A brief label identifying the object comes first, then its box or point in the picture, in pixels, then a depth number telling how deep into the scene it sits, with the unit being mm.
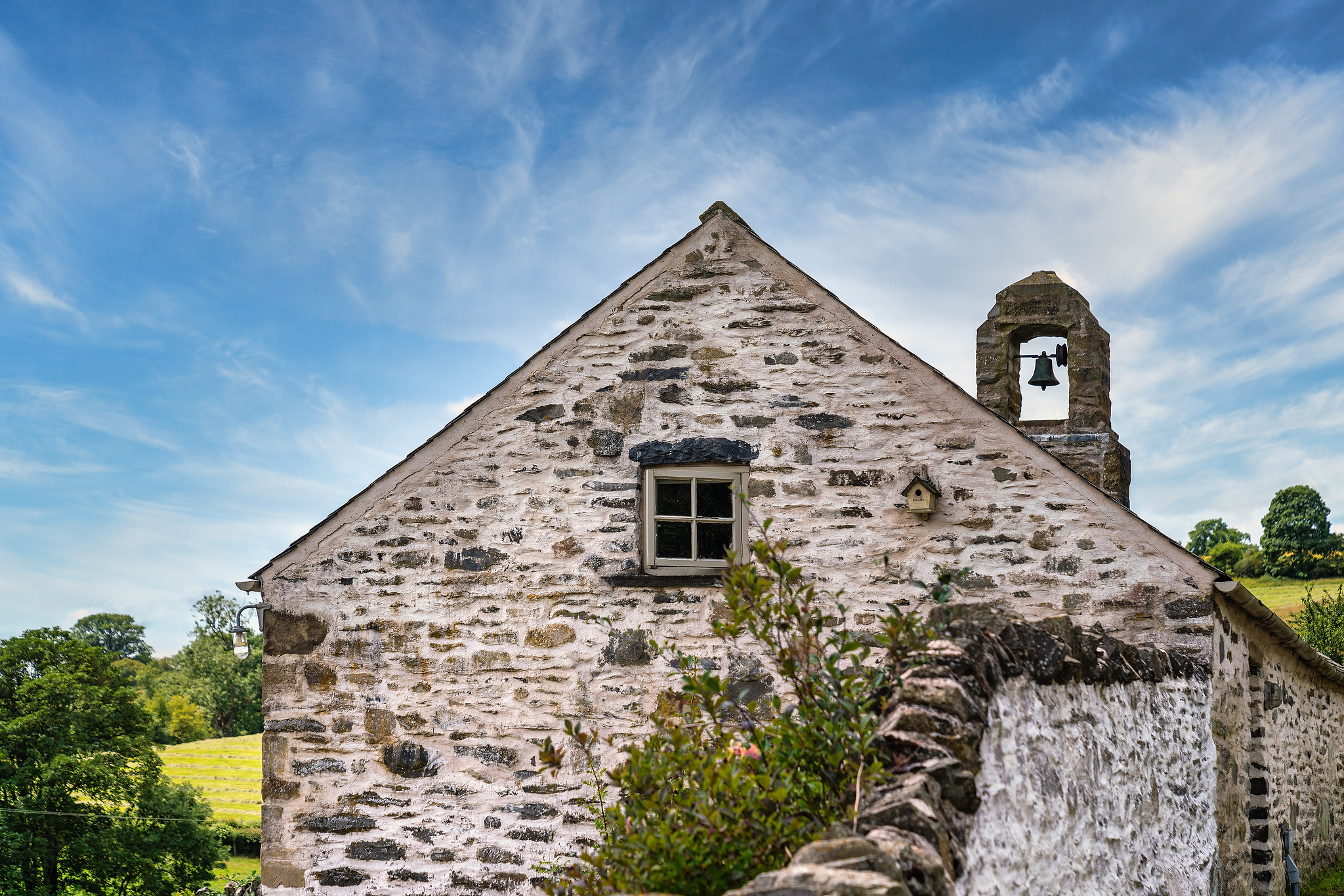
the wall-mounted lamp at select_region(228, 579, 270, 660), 6704
